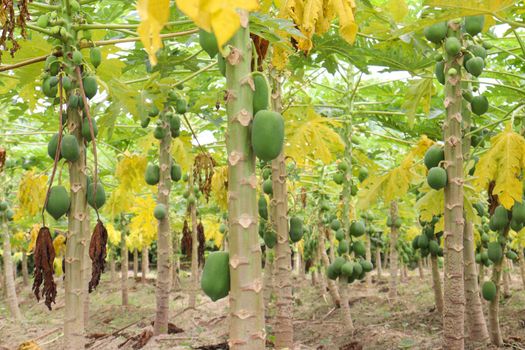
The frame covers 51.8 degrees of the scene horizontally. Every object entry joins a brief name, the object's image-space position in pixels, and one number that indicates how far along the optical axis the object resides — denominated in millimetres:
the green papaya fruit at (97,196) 3021
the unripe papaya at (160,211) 5805
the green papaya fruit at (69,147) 2898
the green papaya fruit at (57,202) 2846
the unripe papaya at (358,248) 6418
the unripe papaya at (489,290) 4807
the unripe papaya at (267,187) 5309
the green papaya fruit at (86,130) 3018
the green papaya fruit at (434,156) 3941
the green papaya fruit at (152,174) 6016
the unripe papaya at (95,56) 3307
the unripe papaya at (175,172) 6129
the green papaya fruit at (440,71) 3965
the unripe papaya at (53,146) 3021
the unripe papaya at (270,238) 4371
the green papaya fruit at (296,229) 4955
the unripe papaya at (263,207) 4977
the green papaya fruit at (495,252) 4672
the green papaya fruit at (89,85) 3084
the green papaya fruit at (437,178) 3695
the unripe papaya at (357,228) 6300
